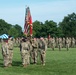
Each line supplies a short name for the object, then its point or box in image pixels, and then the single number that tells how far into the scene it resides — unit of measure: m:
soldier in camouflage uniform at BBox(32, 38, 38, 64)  25.47
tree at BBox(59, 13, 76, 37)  95.56
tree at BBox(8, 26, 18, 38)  103.16
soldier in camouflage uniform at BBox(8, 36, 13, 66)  24.53
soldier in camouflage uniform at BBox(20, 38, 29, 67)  23.66
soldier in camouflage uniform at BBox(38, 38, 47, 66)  24.52
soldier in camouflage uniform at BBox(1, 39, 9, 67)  23.78
